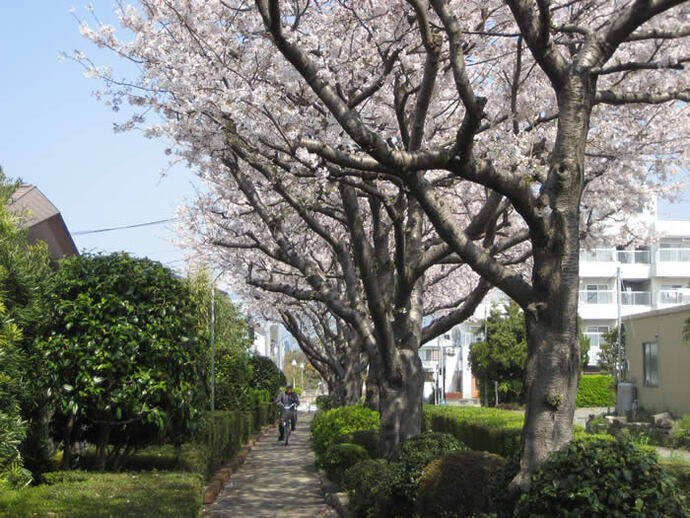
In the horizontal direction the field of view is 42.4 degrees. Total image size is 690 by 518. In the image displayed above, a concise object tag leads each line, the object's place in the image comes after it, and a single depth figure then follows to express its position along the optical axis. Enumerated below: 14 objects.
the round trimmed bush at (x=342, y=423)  17.92
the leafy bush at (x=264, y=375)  36.79
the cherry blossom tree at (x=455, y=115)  7.05
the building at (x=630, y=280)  53.91
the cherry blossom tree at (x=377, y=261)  12.05
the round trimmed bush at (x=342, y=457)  14.59
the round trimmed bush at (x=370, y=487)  9.90
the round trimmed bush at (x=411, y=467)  9.39
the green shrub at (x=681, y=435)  19.21
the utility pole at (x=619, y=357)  31.64
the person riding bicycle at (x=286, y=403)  26.75
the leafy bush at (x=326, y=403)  36.16
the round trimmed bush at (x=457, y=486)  8.22
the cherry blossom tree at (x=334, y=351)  24.99
